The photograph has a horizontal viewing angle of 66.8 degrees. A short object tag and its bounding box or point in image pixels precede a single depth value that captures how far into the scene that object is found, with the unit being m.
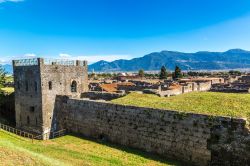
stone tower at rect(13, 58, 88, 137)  19.51
